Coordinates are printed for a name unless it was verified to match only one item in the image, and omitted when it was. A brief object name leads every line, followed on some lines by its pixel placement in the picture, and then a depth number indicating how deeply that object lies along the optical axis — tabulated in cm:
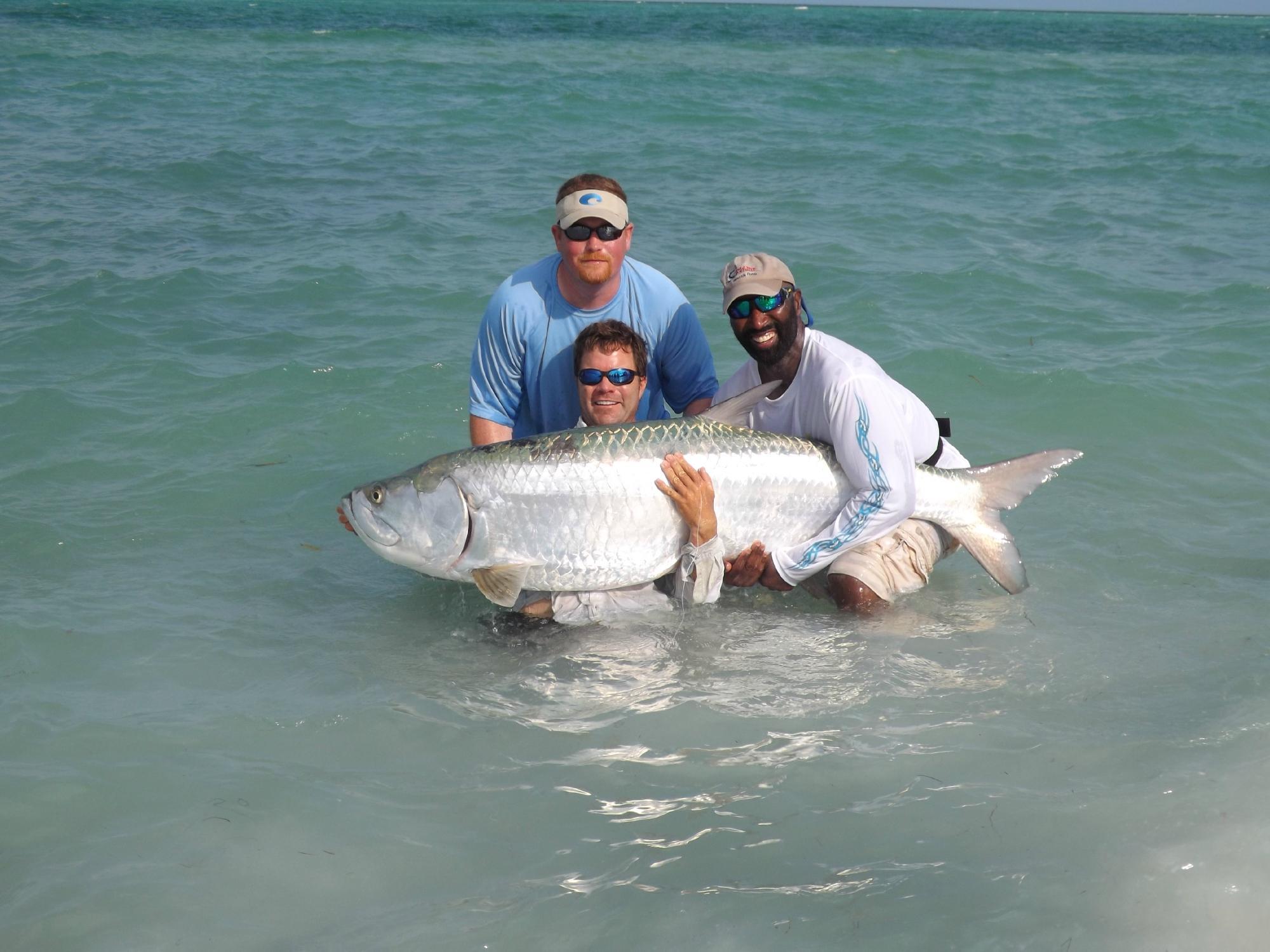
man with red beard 518
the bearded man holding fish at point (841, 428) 461
